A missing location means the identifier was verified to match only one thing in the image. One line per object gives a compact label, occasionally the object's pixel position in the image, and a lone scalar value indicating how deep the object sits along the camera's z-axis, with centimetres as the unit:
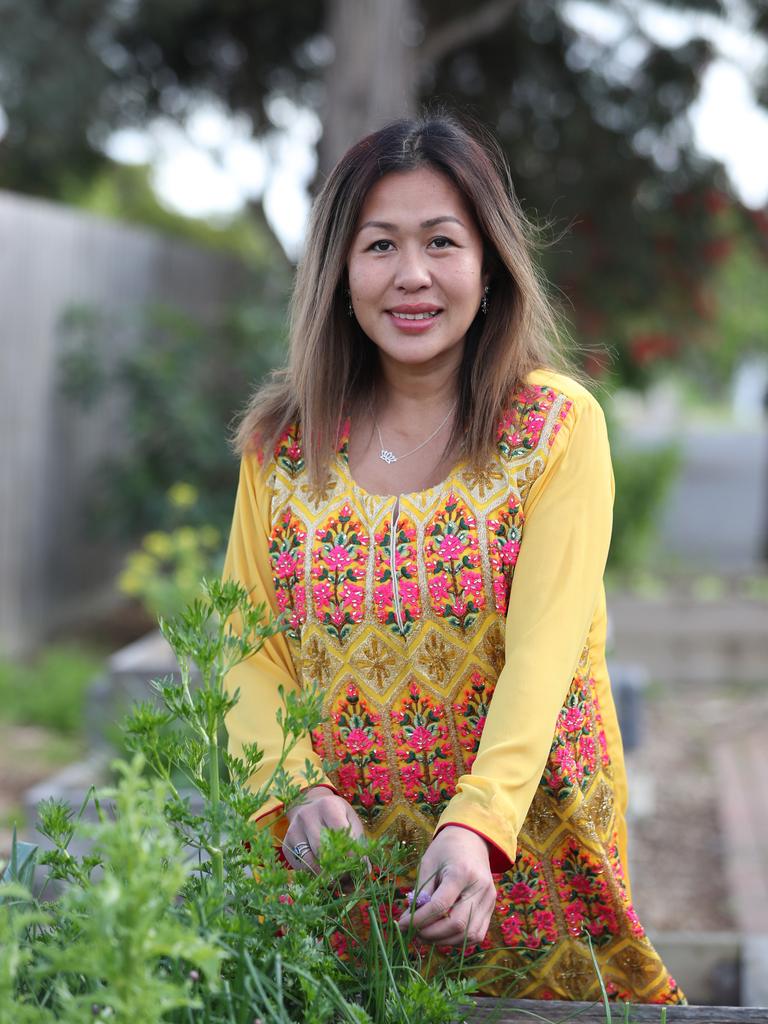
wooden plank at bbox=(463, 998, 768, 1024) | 150
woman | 186
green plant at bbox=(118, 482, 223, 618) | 505
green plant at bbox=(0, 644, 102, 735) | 598
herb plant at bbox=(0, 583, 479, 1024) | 112
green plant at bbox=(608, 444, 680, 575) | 941
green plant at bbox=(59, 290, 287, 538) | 747
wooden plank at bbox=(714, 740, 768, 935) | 438
